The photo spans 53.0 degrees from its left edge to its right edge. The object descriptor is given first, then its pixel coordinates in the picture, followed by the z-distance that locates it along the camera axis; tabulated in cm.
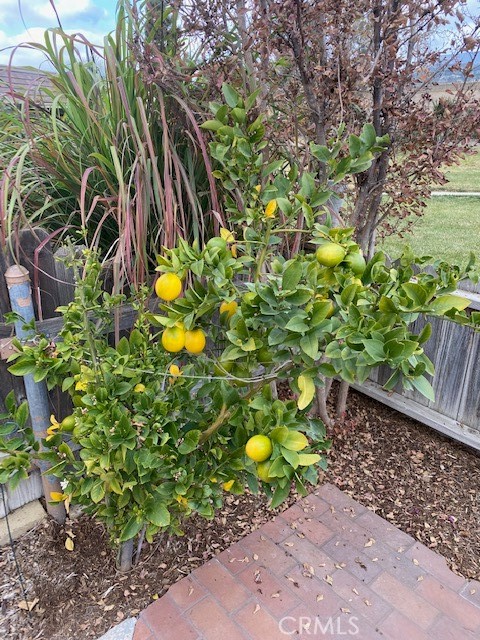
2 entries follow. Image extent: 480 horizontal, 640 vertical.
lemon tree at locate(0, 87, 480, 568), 117
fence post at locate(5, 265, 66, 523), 179
